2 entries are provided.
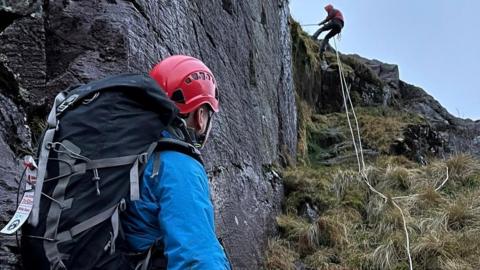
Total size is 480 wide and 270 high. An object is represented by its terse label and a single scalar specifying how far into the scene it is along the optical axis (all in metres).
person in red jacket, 16.75
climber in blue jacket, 2.52
